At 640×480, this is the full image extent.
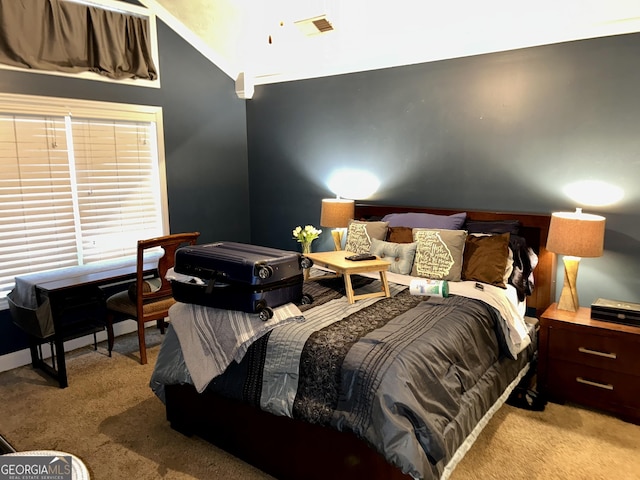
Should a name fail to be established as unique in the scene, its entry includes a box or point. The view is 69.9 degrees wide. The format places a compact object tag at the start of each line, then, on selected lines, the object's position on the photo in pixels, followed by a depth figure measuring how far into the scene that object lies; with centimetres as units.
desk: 303
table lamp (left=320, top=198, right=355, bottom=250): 399
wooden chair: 330
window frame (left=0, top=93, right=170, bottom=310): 327
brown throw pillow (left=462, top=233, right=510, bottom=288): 289
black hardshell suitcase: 223
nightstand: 256
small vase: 393
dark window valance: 317
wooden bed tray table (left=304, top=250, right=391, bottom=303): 262
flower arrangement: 382
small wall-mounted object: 468
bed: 181
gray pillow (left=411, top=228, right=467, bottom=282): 297
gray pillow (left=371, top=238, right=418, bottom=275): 309
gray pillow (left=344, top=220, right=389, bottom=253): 333
